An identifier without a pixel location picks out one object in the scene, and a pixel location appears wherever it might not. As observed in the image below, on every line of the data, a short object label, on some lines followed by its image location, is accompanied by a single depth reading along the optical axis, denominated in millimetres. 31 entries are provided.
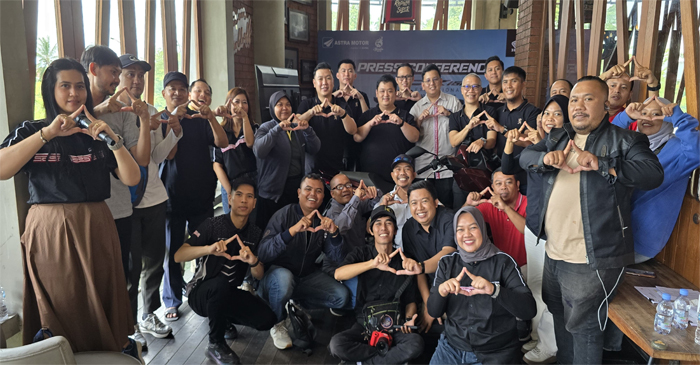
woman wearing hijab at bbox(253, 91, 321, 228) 3734
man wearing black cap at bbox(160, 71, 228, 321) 3566
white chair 1750
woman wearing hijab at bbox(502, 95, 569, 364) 2941
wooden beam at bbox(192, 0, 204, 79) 6164
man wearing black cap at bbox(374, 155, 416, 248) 3496
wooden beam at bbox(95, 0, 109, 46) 3996
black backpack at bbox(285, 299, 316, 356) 3234
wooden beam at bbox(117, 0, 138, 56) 4336
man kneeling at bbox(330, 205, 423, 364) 2926
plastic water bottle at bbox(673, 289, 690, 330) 2180
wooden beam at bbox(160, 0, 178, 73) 5340
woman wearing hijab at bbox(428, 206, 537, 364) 2557
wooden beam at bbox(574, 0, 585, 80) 4484
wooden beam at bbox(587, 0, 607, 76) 4094
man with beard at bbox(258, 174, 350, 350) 3225
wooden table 2007
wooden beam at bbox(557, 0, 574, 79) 4824
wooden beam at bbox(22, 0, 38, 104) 3062
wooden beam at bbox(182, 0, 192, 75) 5953
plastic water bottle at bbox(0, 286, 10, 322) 2538
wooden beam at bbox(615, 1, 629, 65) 3550
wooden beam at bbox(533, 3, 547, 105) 5555
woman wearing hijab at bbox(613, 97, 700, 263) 2473
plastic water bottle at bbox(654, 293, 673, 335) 2145
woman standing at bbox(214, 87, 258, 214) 3857
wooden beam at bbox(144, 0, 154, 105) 4883
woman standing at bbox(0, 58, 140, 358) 2277
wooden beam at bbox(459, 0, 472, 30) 11359
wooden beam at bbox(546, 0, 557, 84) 5219
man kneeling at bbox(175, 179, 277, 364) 3035
